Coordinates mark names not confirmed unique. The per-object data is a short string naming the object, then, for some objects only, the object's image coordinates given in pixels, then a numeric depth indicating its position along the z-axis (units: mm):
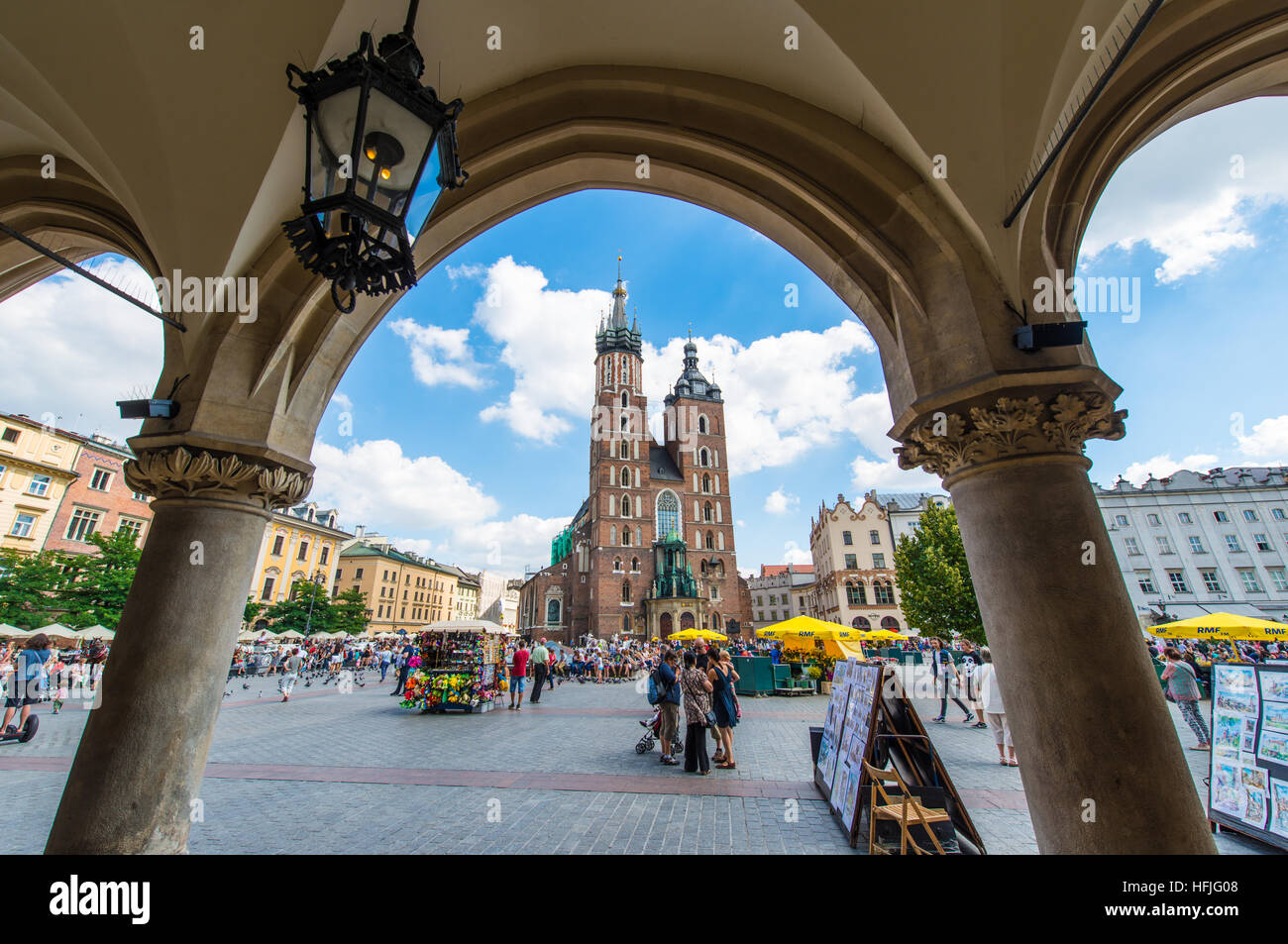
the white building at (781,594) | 73812
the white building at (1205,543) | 37688
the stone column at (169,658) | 2959
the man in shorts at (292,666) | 23000
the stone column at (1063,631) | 2359
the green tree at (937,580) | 23984
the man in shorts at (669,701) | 7988
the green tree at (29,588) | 20688
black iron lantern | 2195
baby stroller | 8517
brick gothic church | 49094
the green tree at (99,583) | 21641
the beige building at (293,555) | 40719
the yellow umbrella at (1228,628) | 13142
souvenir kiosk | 13219
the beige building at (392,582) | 59656
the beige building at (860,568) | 52000
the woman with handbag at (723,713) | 7568
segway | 8859
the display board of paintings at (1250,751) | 4630
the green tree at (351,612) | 38688
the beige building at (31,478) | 26344
